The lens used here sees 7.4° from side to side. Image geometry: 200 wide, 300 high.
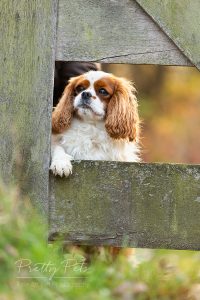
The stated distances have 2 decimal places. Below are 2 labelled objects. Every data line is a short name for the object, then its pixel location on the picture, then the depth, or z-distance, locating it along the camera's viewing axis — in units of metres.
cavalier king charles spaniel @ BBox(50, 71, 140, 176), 8.59
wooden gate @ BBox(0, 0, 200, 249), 6.65
